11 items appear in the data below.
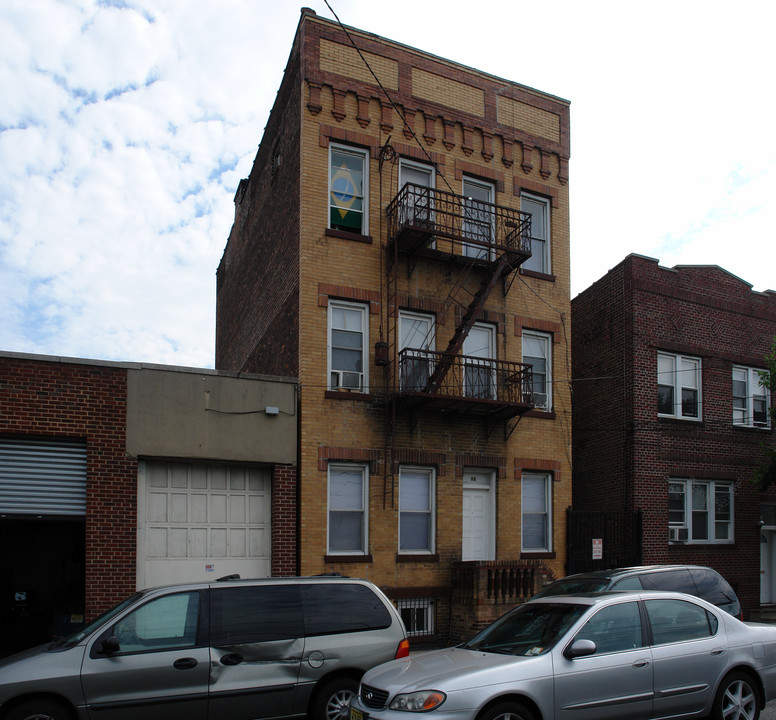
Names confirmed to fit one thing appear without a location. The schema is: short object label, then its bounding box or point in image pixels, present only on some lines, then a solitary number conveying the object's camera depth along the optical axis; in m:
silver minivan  7.68
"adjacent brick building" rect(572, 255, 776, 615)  18.75
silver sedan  6.95
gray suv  10.55
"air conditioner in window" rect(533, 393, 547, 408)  17.86
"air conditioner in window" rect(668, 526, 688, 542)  18.97
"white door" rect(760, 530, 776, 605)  20.59
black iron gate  17.56
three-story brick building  15.55
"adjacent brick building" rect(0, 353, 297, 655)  13.21
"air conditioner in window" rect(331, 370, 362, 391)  15.84
